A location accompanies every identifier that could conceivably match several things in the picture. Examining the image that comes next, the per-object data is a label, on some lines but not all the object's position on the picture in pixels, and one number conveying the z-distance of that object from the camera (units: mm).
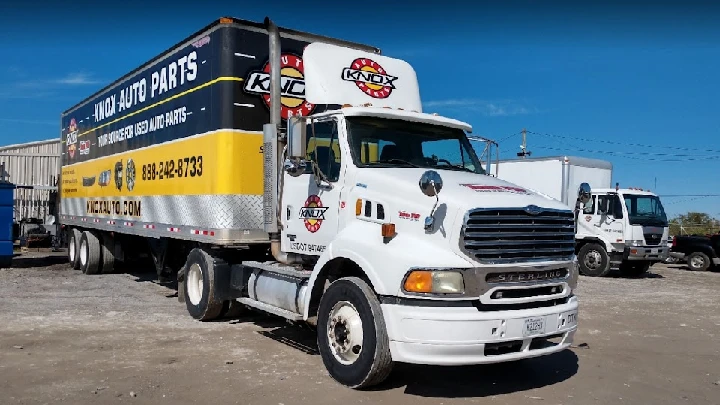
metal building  26609
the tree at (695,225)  30977
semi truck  5223
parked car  20141
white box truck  16766
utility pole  45375
